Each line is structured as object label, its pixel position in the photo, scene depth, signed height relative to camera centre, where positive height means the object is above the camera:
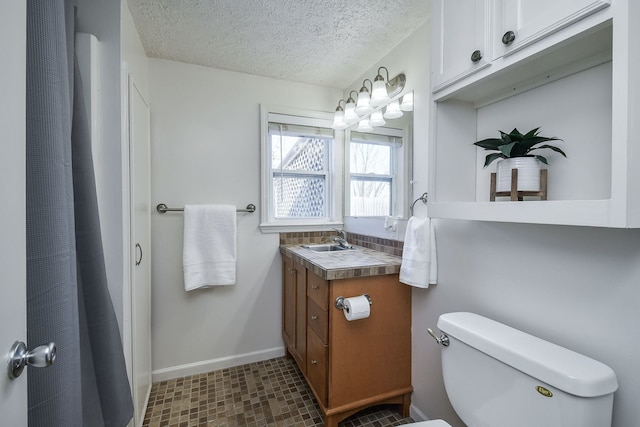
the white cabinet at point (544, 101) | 0.66 +0.38
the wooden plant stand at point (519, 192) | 0.95 +0.06
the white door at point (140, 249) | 1.46 -0.25
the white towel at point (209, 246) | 2.00 -0.28
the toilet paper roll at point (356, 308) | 1.42 -0.51
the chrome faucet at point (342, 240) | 2.26 -0.26
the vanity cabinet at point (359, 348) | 1.50 -0.78
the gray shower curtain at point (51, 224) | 0.70 -0.04
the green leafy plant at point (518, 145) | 0.95 +0.22
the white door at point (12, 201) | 0.53 +0.01
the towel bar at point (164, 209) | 2.00 -0.01
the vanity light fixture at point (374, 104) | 1.80 +0.72
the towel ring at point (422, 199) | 1.58 +0.05
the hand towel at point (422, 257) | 1.47 -0.25
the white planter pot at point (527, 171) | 0.95 +0.13
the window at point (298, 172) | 2.32 +0.31
